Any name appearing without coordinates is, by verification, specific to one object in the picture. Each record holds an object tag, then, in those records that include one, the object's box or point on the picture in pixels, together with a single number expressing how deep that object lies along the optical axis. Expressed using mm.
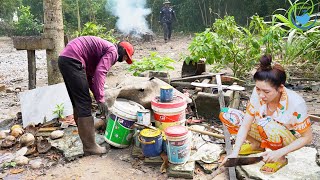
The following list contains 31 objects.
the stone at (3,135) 4487
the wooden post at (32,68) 5832
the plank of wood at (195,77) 5703
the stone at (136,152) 3878
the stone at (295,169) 3252
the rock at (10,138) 4305
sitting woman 2611
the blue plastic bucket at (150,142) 3604
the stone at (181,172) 3449
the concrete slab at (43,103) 4867
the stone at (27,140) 4168
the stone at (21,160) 3799
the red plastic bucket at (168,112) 3844
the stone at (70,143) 3953
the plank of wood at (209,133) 4035
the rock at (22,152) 3984
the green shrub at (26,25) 17125
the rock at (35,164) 3760
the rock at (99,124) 4617
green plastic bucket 3928
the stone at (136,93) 4355
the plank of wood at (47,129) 4586
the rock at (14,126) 4604
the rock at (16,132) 4461
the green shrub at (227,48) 5930
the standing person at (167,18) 15598
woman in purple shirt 3695
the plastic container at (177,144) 3463
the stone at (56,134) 4355
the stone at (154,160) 3701
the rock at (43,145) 4105
